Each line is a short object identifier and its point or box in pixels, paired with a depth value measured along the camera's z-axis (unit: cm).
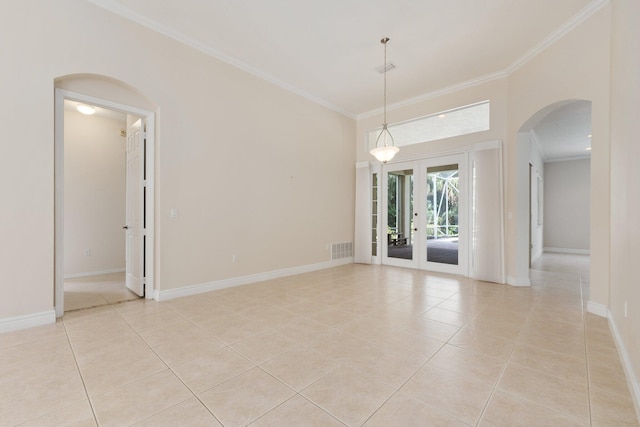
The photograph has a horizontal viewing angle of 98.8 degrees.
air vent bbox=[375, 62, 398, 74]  476
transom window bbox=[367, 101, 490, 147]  533
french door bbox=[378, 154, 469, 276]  555
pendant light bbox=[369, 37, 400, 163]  446
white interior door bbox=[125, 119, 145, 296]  402
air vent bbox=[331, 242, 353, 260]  664
